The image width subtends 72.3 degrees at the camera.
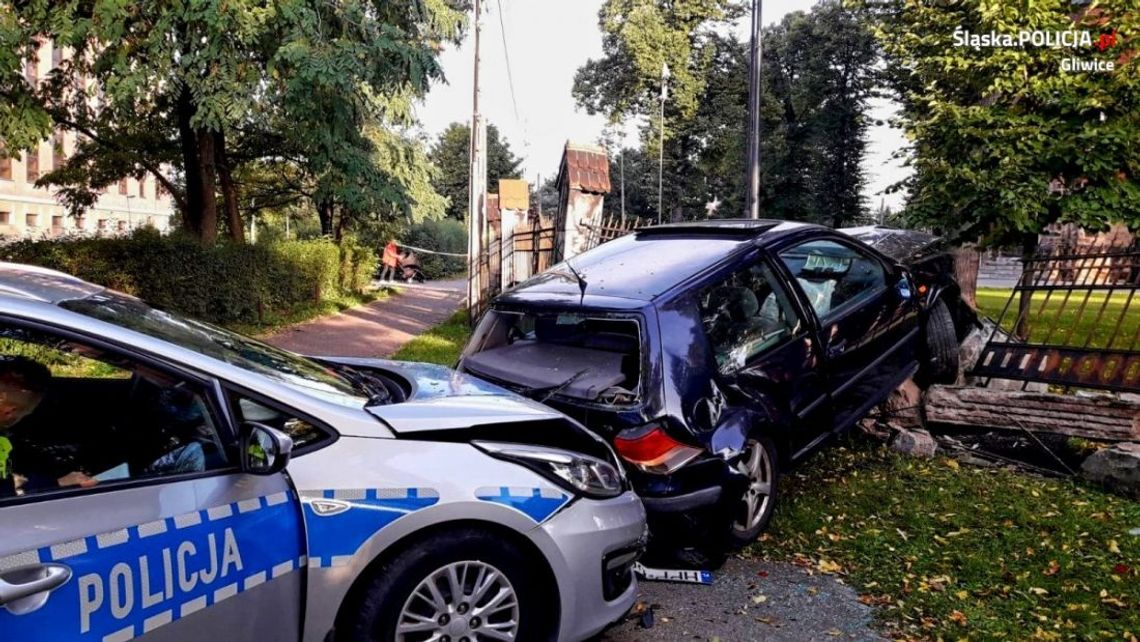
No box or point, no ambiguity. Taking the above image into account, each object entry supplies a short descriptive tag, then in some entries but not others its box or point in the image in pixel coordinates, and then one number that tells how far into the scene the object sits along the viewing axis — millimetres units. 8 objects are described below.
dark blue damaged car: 3730
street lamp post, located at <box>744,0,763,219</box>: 10586
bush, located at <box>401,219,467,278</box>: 39656
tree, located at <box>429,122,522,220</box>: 57812
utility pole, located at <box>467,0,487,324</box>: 14898
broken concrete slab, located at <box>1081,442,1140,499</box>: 4895
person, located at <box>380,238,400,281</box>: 29250
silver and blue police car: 2070
